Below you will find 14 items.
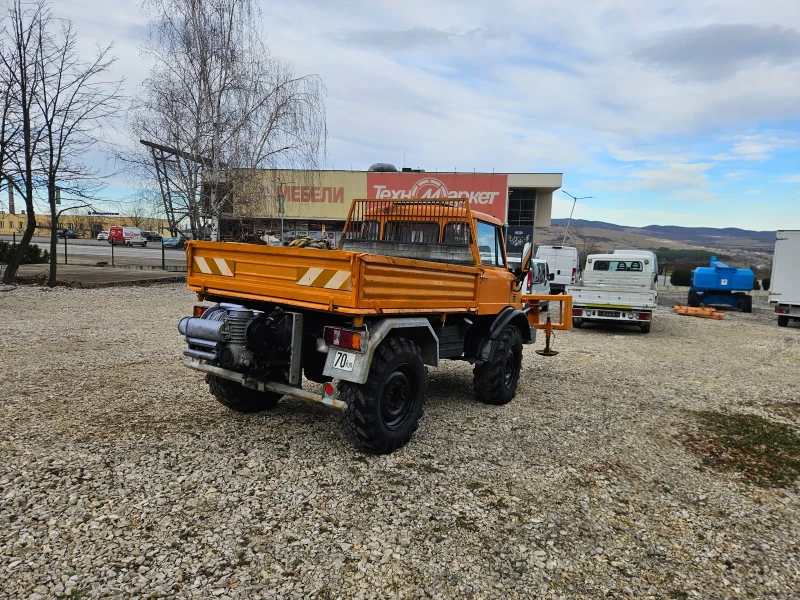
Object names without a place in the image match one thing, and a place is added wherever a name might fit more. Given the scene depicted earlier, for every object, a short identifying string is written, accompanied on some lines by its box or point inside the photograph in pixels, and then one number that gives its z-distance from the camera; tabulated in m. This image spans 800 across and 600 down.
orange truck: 3.86
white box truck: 14.33
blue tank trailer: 18.70
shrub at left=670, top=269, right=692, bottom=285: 32.38
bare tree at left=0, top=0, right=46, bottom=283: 13.37
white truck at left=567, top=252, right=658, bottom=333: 12.51
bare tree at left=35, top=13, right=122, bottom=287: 13.94
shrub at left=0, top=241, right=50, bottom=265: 17.22
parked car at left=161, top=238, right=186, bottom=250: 45.50
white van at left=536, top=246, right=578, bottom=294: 20.47
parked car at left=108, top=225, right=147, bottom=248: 50.41
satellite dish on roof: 37.61
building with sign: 35.31
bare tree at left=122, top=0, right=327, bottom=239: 16.42
